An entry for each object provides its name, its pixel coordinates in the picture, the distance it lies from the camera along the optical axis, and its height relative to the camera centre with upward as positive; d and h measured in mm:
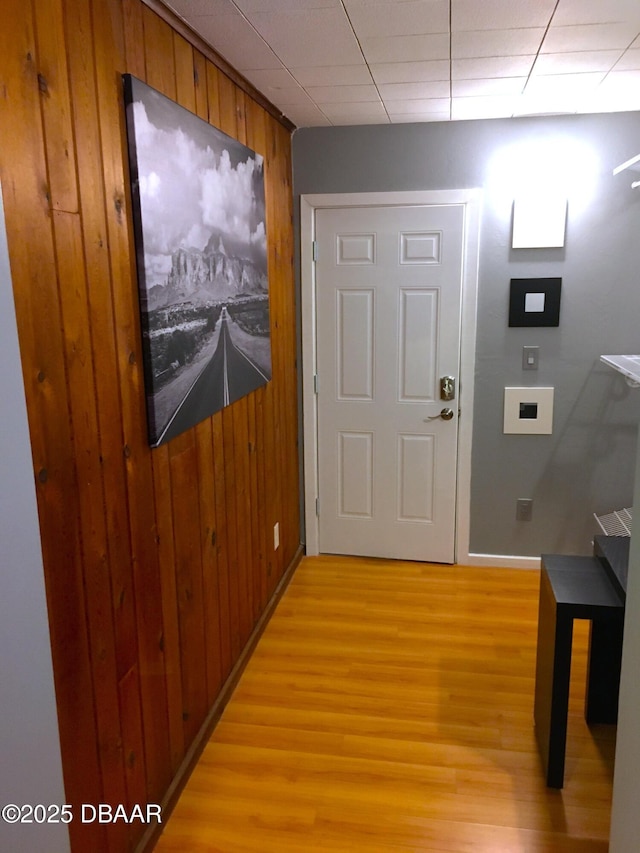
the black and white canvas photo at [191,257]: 1783 +124
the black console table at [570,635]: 2021 -1134
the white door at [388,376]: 3488 -456
